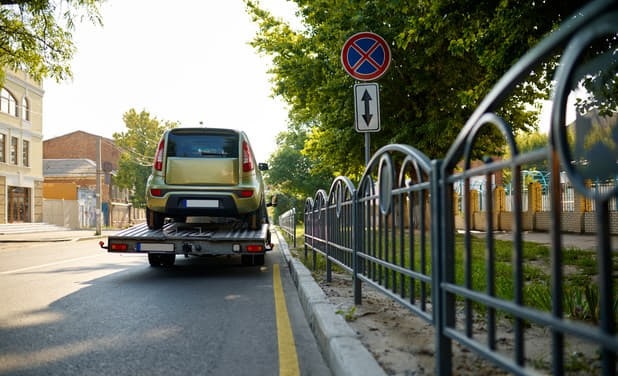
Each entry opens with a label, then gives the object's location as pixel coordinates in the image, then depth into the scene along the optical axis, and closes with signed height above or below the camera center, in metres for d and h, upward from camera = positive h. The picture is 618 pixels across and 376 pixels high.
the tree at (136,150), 51.09 +5.75
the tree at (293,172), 54.25 +3.73
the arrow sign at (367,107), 7.14 +1.29
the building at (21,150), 33.12 +4.09
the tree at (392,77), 10.63 +3.66
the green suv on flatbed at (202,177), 9.23 +0.58
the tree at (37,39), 15.48 +5.02
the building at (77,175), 44.78 +4.15
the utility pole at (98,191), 28.73 +1.25
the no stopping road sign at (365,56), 7.39 +2.01
